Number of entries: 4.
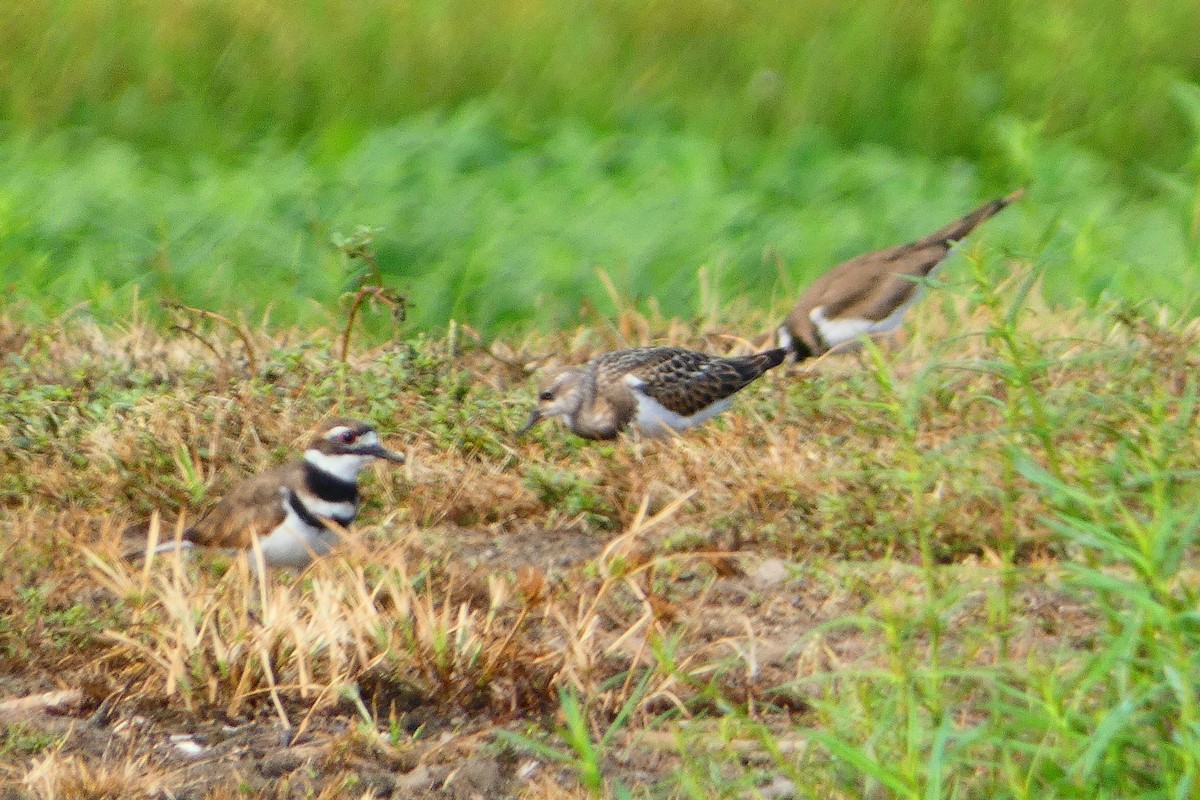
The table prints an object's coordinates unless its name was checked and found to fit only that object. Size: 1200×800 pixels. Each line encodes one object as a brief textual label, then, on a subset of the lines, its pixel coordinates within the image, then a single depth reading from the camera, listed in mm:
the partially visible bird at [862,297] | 17625
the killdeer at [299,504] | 11859
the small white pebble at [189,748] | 8664
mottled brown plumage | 14398
